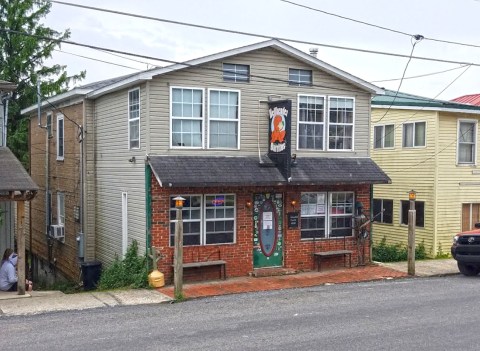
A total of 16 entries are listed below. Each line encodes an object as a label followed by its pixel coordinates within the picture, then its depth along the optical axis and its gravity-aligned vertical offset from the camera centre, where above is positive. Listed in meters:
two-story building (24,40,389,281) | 15.85 -0.09
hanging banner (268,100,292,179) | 16.53 +0.59
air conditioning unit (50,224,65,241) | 21.32 -2.67
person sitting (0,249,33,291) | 15.32 -3.05
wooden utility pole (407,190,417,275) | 17.31 -2.27
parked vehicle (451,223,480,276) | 16.70 -2.60
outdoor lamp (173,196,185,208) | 14.02 -1.07
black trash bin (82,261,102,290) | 17.75 -3.46
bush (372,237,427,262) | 21.36 -3.39
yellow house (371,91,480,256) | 21.52 -0.42
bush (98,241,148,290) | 15.46 -3.08
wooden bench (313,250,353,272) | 17.68 -2.83
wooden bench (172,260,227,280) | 15.69 -2.81
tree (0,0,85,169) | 28.67 +4.38
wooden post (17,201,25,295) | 14.27 -2.31
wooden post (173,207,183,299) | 14.05 -2.34
